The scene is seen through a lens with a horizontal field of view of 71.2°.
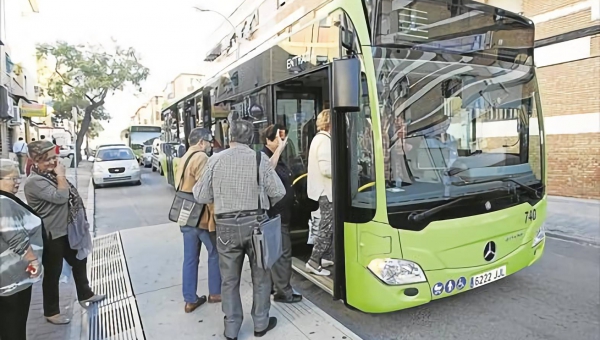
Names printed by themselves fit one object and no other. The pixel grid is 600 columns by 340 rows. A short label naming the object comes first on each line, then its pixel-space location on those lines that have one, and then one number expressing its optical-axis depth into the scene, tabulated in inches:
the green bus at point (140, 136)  1122.8
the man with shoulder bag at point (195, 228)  155.0
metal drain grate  144.9
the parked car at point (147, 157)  1003.4
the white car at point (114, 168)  600.1
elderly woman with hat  138.5
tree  1199.6
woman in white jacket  155.4
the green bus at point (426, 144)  129.1
